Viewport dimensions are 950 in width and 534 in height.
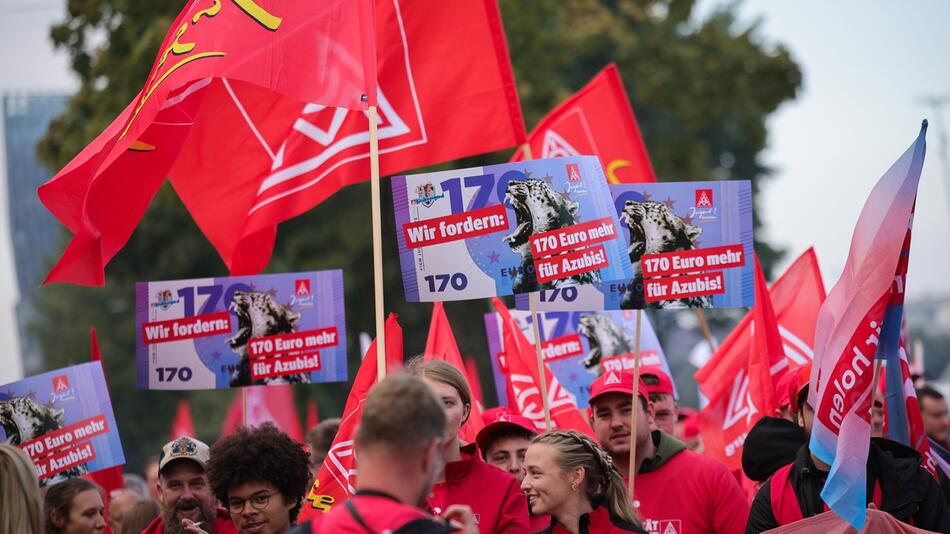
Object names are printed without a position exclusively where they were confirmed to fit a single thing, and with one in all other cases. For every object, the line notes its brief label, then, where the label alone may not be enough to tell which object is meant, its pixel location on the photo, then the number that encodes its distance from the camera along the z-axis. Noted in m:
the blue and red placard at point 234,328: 7.82
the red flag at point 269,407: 13.66
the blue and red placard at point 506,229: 6.27
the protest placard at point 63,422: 7.10
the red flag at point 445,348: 7.16
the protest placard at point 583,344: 8.95
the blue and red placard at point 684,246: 6.75
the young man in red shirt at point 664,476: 6.14
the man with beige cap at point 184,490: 6.42
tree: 17.64
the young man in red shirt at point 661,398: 7.68
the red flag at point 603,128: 9.98
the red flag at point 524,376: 7.98
